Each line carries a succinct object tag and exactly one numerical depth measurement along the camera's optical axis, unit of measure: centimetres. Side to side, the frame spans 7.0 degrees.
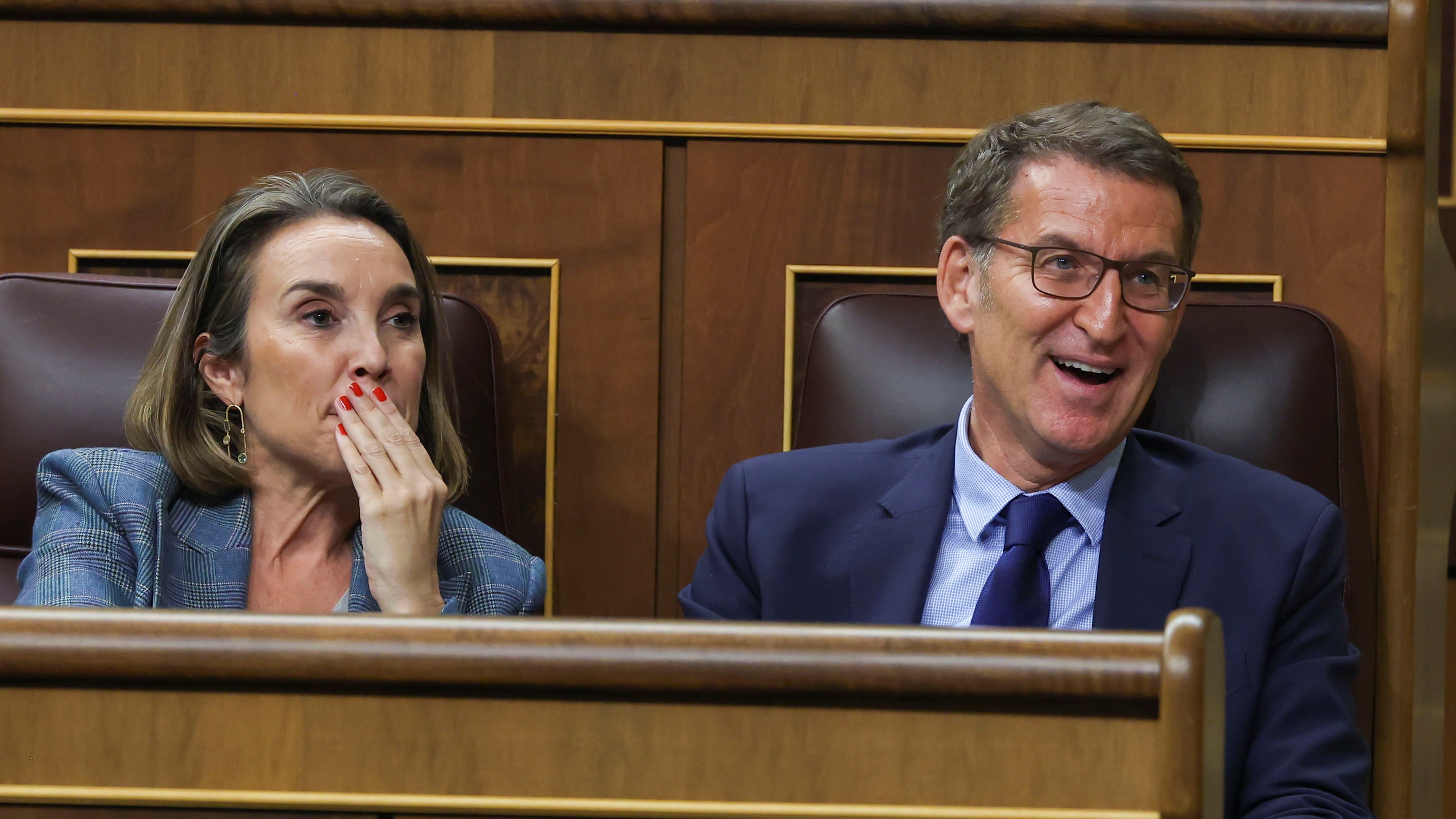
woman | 784
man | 776
